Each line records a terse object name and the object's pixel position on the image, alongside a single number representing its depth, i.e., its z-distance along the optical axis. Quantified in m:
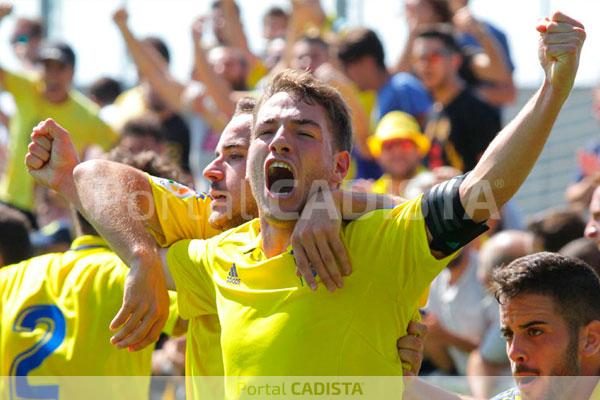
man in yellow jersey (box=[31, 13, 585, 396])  6.66
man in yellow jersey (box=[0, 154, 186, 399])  9.95
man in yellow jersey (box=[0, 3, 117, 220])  19.11
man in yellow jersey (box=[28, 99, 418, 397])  8.34
